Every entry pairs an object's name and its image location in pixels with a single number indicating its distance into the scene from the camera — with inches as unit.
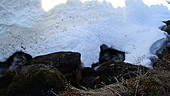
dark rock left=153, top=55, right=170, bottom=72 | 164.4
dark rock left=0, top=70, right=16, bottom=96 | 157.8
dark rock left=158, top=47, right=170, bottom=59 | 235.4
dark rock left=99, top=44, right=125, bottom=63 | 228.4
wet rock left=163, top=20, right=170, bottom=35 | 296.2
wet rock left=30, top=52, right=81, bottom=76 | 169.9
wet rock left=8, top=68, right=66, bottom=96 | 120.1
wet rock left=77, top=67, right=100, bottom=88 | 169.6
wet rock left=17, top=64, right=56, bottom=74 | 133.5
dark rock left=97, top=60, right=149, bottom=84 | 153.6
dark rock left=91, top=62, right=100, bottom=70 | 211.3
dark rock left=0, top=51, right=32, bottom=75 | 193.1
